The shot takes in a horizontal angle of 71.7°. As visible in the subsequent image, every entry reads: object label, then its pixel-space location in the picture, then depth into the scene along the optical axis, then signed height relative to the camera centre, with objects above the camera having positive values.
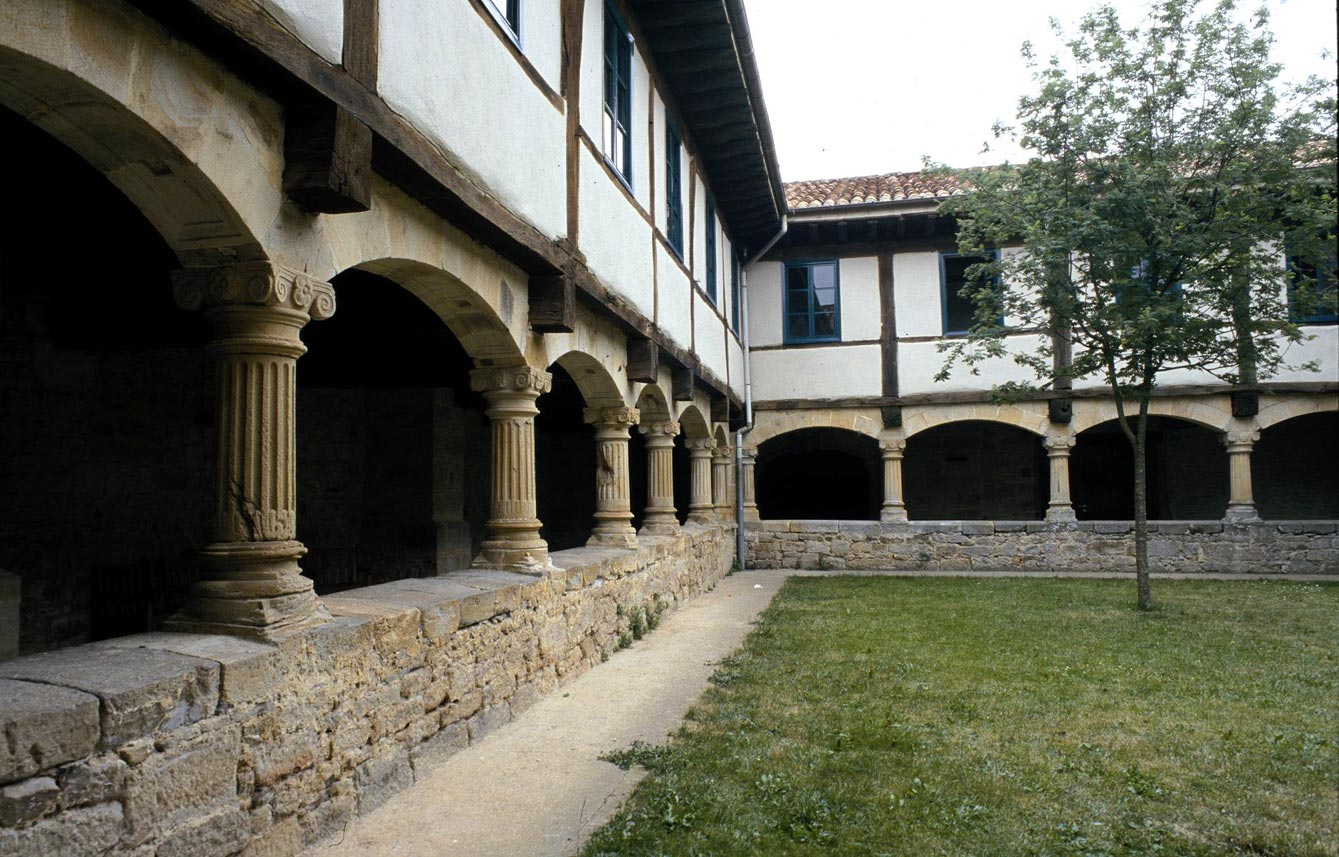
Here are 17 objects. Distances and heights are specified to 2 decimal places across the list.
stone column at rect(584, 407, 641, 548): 7.64 +0.00
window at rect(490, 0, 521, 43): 4.79 +2.46
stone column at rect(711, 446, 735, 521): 13.39 -0.10
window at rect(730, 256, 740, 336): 13.55 +2.65
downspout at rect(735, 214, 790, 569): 13.92 +0.35
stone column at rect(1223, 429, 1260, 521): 13.16 -0.08
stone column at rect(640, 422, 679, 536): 9.30 -0.03
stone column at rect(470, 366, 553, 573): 5.38 +0.07
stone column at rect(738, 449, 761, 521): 14.39 -0.10
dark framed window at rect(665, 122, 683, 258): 8.95 +2.85
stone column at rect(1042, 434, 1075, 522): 13.59 -0.10
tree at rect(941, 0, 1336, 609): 8.19 +2.43
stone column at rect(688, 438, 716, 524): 11.84 -0.04
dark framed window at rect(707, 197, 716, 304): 11.31 +2.78
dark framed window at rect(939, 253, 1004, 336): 14.29 +2.72
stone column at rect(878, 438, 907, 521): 14.02 -0.12
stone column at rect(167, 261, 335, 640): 3.06 +0.10
